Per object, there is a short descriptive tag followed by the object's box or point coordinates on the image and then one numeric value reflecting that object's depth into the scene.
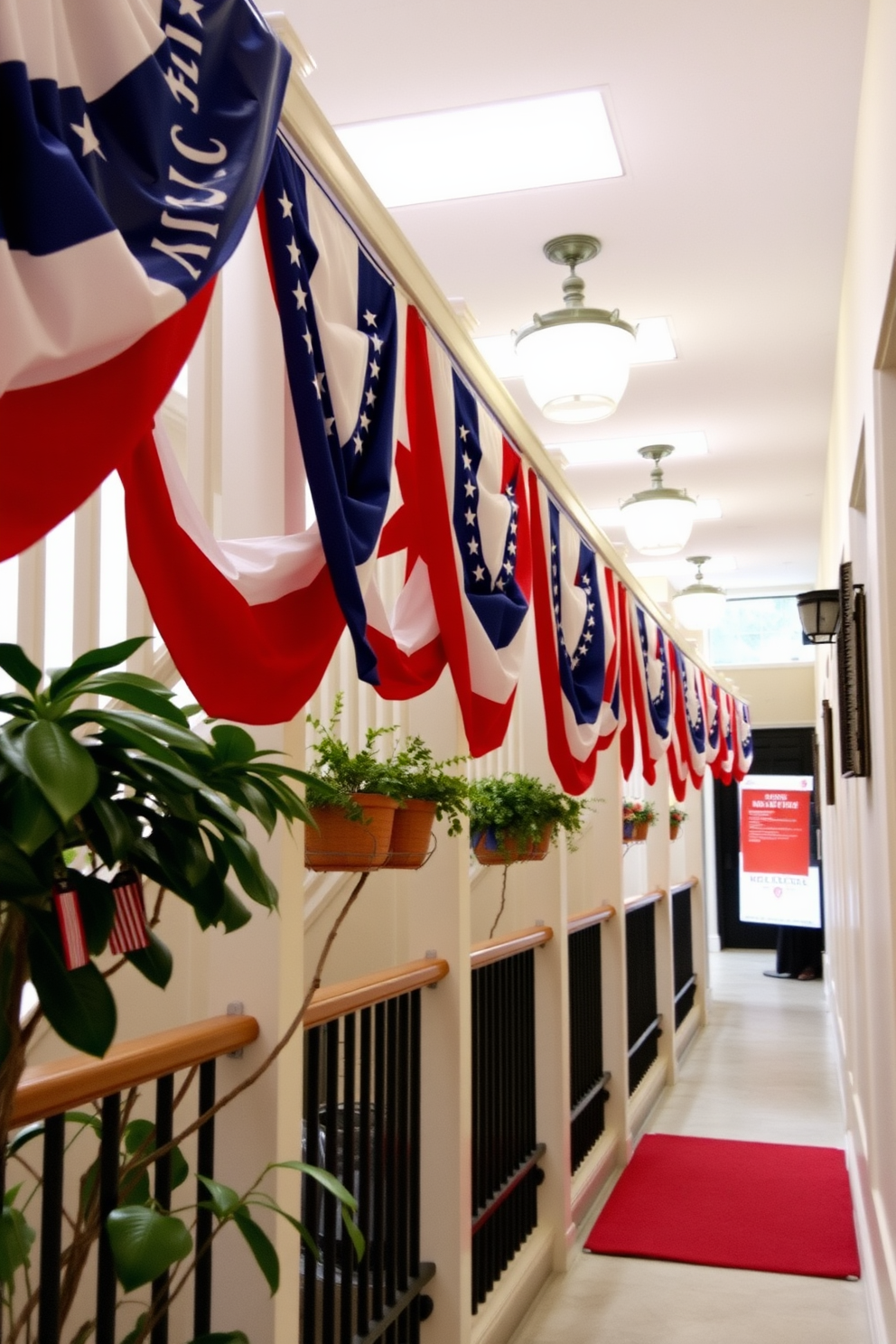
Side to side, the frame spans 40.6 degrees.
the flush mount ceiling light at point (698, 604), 8.68
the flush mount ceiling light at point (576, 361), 3.79
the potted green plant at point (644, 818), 6.68
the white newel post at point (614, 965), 5.24
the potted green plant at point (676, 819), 8.14
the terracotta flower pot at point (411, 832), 2.51
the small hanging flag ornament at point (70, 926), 1.04
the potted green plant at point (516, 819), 3.78
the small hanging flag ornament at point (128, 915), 1.12
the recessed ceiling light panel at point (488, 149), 3.55
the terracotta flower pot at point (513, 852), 3.82
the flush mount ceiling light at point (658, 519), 5.75
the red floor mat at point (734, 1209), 4.22
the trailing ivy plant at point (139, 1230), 1.17
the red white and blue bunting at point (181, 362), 1.05
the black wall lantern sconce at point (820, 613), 5.27
